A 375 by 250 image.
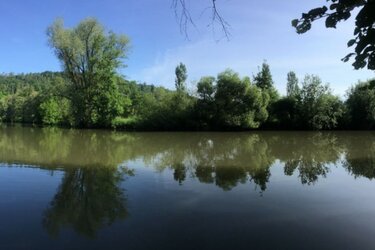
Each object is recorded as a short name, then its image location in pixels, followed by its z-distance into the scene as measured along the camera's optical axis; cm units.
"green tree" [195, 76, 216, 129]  3434
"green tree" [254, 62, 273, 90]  4209
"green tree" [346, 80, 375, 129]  3494
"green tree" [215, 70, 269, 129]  3378
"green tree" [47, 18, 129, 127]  3731
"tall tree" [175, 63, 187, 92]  5022
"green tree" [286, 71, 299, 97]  5794
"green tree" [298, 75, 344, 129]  3481
